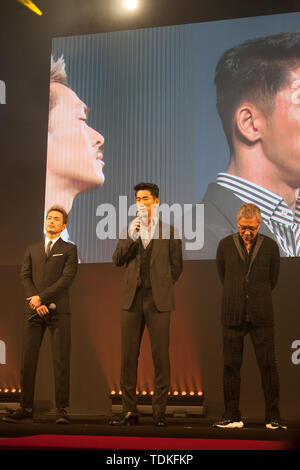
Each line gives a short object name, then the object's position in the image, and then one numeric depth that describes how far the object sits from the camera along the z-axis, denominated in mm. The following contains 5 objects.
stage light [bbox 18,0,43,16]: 5717
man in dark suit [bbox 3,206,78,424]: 3840
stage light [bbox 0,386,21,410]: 4805
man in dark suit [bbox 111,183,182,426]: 3625
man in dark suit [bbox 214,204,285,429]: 3535
